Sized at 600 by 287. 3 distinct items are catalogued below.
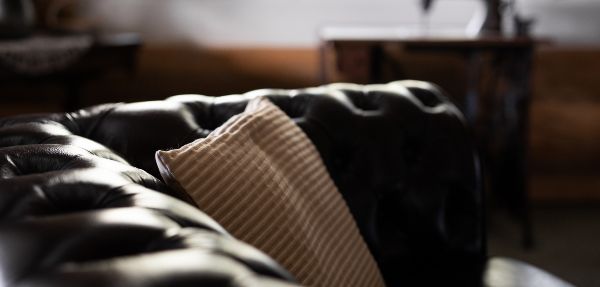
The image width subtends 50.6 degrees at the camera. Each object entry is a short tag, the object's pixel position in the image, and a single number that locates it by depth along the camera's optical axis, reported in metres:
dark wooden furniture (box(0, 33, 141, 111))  2.07
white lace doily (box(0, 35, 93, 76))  2.01
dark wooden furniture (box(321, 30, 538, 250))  1.99
